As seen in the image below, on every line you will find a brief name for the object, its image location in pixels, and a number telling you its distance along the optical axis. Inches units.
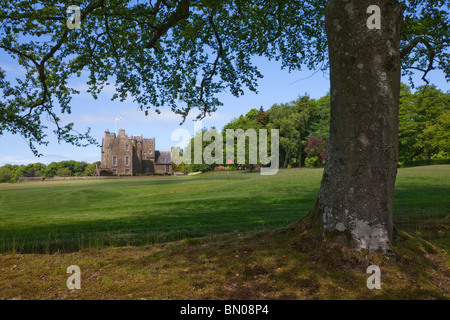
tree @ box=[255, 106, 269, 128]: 2835.4
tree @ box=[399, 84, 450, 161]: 2043.6
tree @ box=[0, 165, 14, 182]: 5147.6
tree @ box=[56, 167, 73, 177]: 5103.3
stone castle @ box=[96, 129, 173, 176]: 3400.6
